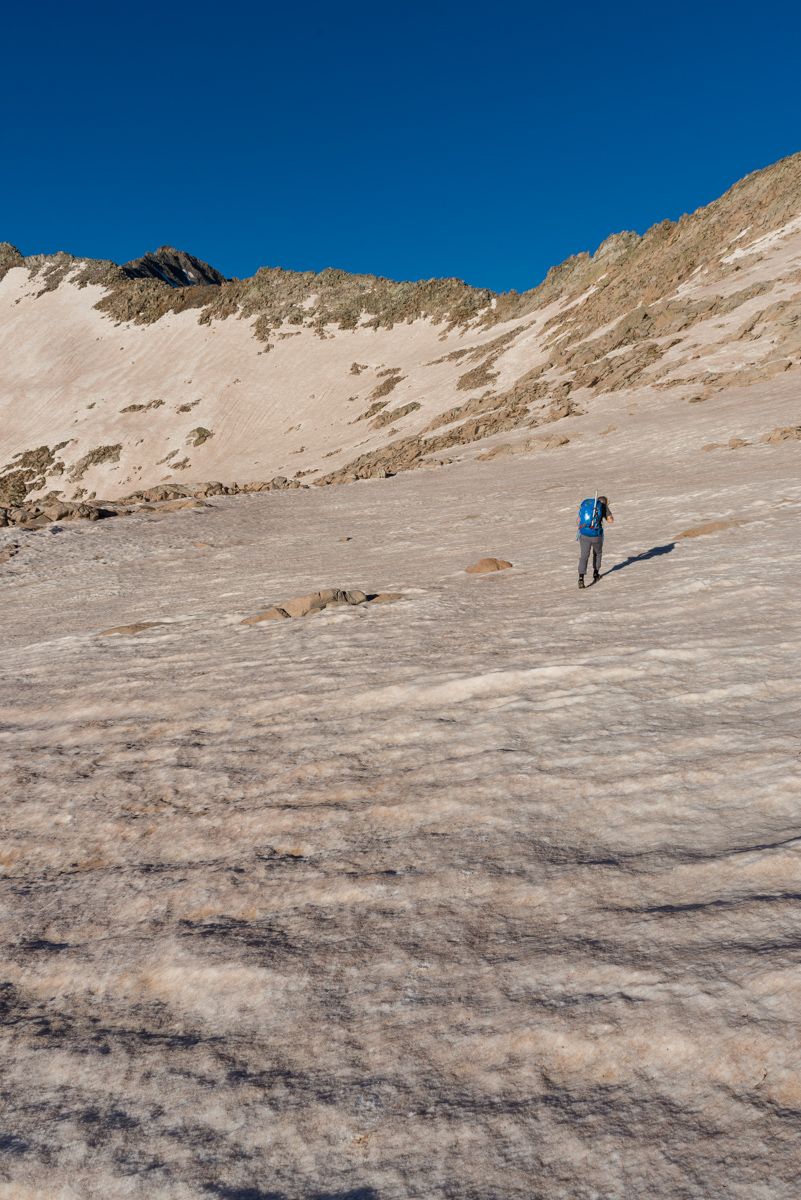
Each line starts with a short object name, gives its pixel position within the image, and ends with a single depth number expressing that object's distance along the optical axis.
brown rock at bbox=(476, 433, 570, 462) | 27.81
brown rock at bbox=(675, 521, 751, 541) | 11.41
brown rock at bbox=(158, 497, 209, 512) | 23.66
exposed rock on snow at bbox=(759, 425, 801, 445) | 18.55
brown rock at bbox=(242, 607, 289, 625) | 9.73
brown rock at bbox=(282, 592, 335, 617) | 9.81
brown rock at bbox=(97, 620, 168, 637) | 9.97
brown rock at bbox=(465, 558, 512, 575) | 11.51
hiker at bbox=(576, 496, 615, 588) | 9.71
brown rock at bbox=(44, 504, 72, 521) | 22.55
